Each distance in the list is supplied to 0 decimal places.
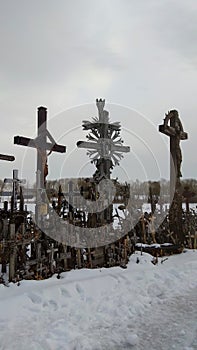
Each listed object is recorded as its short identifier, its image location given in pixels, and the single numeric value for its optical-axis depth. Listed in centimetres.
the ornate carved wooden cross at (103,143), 947
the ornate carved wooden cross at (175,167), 1013
